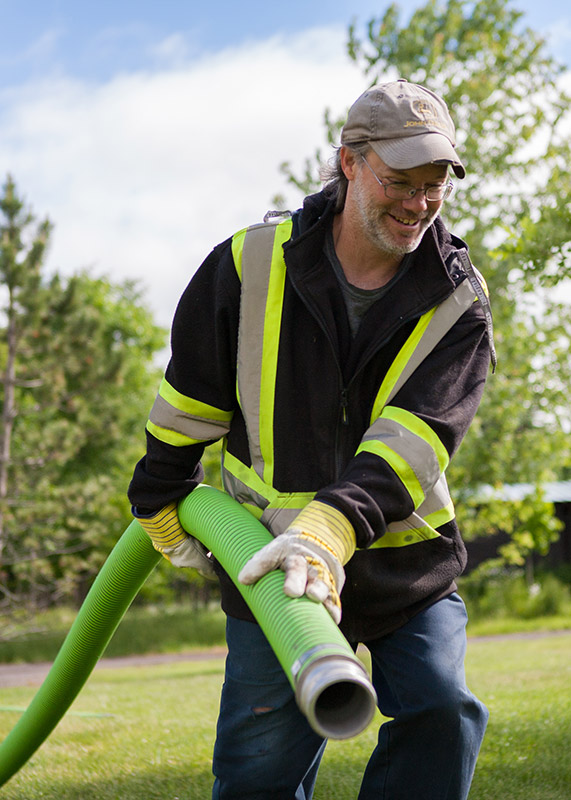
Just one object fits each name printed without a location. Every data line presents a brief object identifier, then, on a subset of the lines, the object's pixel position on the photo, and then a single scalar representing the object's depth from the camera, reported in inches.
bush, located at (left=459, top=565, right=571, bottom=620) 792.3
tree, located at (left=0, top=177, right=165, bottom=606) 689.0
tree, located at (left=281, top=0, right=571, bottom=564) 611.2
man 98.4
